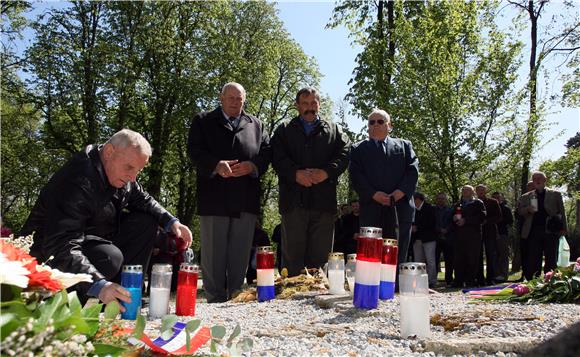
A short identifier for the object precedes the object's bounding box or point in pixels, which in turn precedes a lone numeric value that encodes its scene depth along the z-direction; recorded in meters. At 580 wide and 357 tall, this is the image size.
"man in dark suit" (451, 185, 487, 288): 10.49
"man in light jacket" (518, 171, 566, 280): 10.10
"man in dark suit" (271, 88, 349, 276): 6.45
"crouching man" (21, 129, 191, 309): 3.47
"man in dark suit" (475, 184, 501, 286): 10.96
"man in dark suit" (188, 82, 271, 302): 6.19
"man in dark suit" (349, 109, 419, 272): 6.08
